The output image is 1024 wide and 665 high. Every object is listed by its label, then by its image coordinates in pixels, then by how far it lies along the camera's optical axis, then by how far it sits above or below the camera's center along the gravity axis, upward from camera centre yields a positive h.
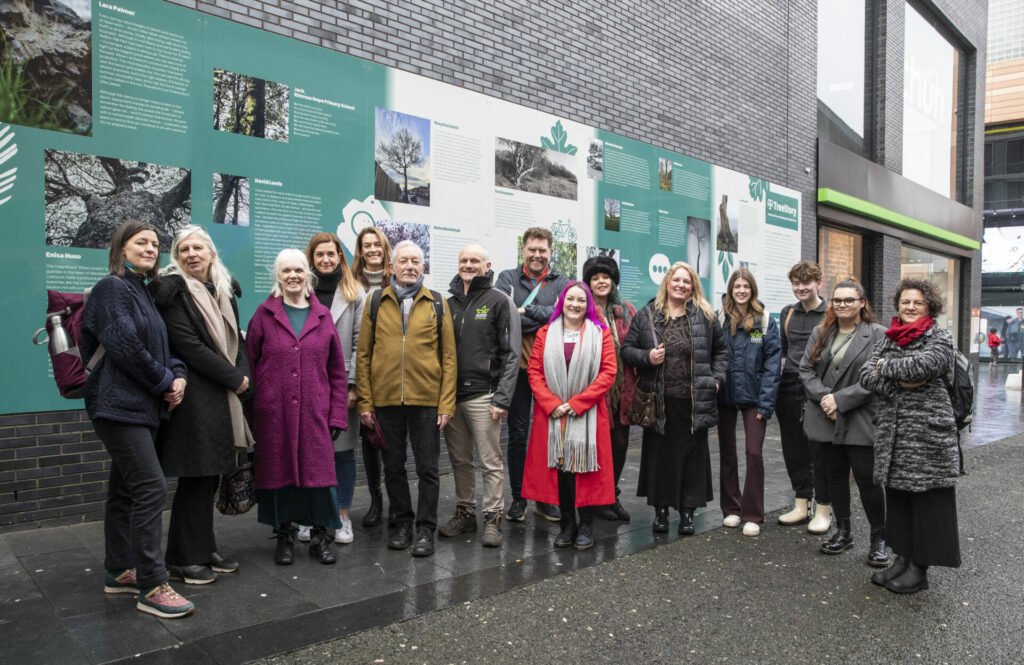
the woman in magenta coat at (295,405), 4.38 -0.48
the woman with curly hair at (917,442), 4.11 -0.63
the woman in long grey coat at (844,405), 4.76 -0.50
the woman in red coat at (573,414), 4.85 -0.58
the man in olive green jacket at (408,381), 4.70 -0.35
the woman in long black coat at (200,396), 3.96 -0.40
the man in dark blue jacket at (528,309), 5.52 +0.12
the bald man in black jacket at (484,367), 4.96 -0.28
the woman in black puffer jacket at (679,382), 5.21 -0.38
